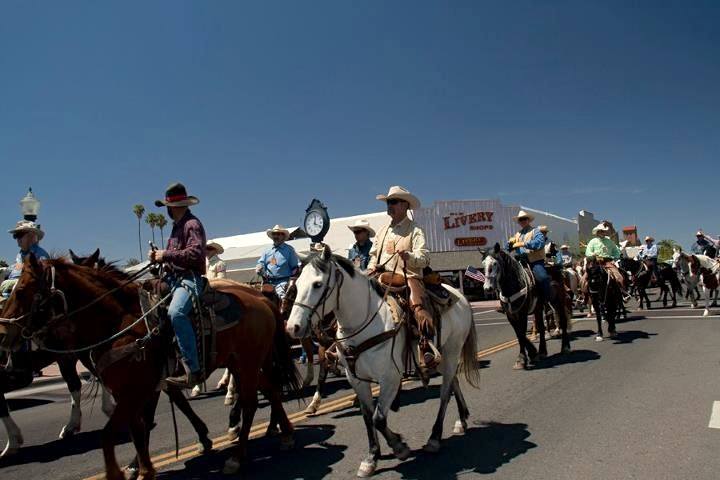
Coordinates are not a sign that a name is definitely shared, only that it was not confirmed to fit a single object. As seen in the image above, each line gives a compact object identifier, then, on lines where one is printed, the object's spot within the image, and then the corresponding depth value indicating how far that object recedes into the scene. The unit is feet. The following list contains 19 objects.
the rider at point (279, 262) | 31.89
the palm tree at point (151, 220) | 277.44
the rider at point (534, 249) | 35.94
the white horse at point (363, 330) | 14.66
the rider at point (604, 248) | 44.66
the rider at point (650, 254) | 67.15
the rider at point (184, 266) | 16.01
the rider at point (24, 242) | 22.86
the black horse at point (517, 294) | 32.09
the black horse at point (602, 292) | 41.42
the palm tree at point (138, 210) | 276.33
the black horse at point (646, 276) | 65.87
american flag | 34.58
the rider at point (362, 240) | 27.55
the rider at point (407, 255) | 17.10
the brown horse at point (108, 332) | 14.85
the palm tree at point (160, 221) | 273.75
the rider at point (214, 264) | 32.09
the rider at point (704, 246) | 67.97
